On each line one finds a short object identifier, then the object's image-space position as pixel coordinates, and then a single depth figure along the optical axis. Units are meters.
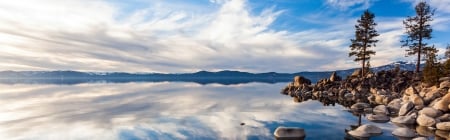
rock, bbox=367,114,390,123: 23.52
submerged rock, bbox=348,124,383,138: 17.80
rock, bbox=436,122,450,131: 18.81
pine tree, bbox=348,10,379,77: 58.51
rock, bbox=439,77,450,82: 34.52
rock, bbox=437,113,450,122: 20.33
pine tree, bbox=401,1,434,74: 50.06
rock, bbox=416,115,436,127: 20.17
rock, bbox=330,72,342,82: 60.53
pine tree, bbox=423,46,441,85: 37.19
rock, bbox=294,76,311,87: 65.40
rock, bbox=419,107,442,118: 21.81
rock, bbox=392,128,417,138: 17.50
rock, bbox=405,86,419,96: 35.71
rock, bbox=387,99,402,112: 28.52
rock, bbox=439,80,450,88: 31.24
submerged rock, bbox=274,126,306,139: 17.23
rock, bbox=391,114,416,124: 21.91
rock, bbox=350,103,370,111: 32.22
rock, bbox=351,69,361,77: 59.38
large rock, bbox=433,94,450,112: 22.20
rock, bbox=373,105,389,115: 27.93
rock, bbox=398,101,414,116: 24.89
